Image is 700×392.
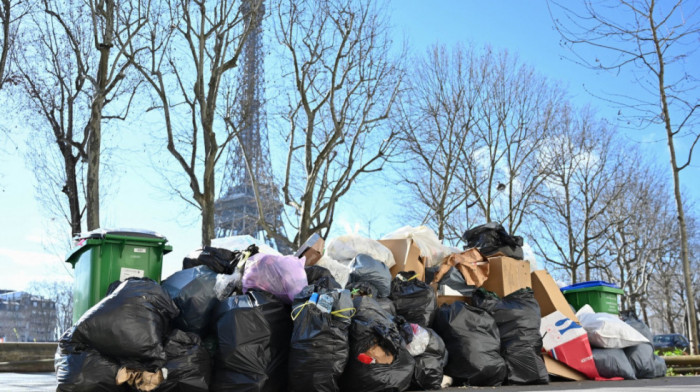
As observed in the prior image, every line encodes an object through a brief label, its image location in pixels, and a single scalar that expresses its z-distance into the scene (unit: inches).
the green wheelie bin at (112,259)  204.5
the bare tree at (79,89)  432.7
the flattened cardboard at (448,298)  238.4
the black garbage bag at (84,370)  159.3
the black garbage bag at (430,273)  251.6
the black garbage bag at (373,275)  218.5
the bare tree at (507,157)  675.4
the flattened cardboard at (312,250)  230.4
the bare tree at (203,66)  435.2
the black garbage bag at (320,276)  195.6
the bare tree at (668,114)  388.5
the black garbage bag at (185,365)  169.5
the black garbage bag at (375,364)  177.6
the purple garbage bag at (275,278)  191.1
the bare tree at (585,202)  821.9
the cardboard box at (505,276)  251.1
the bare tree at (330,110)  507.2
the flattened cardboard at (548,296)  263.7
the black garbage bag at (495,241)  275.6
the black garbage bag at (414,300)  218.1
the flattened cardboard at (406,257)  242.5
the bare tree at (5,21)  402.0
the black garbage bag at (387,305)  206.8
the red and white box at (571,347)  246.8
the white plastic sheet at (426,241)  257.4
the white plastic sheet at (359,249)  240.5
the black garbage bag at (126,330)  162.2
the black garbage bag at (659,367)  273.1
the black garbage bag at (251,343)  174.6
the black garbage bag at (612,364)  251.3
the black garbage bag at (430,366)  199.3
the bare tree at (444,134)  665.0
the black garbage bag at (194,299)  187.5
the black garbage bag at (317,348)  172.9
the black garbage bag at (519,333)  226.5
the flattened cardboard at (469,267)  253.4
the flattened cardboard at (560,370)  243.3
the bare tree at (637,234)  914.1
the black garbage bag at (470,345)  213.5
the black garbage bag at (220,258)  208.8
